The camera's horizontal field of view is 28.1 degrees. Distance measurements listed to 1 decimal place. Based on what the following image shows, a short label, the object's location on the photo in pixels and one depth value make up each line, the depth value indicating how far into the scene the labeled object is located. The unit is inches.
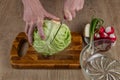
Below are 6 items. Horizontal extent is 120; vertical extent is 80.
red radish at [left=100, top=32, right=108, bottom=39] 40.0
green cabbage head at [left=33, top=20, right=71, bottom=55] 36.9
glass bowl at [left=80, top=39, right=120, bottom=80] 34.8
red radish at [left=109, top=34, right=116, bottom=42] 39.6
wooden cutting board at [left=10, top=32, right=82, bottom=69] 36.8
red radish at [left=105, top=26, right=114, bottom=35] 40.3
